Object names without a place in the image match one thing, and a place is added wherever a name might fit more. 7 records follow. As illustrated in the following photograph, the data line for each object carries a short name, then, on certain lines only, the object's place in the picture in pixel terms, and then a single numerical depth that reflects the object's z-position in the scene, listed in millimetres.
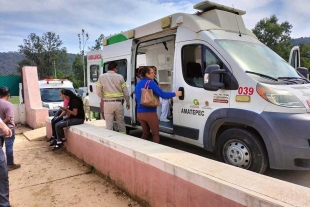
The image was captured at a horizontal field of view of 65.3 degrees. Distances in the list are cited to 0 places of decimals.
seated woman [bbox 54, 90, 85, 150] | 5555
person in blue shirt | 4230
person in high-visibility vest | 5027
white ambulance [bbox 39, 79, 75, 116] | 9867
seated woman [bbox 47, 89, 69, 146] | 5924
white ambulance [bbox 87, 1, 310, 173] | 2920
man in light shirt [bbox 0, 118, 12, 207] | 2984
